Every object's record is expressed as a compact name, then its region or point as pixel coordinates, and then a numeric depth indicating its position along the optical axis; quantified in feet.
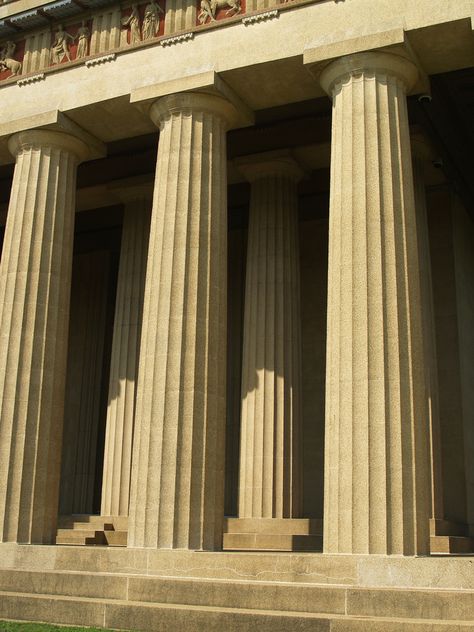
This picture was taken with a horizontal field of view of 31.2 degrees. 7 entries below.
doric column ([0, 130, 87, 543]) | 94.32
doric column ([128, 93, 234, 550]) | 83.97
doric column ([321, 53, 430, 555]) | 74.33
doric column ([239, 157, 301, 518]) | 105.19
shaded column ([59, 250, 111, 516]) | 143.23
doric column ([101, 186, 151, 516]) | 115.55
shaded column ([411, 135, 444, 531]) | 102.22
